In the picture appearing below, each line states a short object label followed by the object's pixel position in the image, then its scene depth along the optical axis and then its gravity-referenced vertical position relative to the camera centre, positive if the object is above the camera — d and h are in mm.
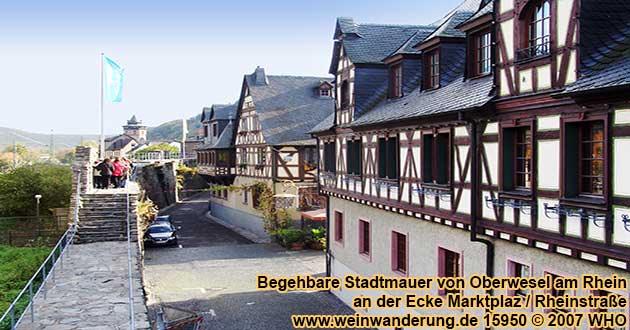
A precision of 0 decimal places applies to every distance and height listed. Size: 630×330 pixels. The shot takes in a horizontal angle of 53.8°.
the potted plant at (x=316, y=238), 32938 -4059
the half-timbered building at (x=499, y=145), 9188 +337
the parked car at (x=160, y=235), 35250 -4195
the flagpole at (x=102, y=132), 25828 +1266
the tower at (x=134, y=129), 148500 +7914
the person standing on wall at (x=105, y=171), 23938 -366
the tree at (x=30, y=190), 25359 -1182
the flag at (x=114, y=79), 26219 +3546
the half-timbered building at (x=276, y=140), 36031 +1373
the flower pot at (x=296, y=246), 33344 -4511
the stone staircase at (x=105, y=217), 19891 -1843
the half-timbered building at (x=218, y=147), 45594 +1113
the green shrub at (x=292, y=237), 33375 -4020
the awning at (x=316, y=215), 30422 -2609
